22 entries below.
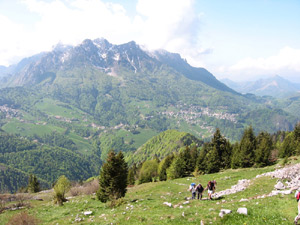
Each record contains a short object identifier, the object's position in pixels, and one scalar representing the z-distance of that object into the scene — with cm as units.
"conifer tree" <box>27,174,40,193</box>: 10869
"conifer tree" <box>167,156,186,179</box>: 6894
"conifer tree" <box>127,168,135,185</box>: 9288
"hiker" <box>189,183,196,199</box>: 2669
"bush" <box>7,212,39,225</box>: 2111
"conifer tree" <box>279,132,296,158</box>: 6824
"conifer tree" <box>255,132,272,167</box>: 5640
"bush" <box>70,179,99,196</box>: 6003
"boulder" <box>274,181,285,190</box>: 2475
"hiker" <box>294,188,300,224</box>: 1330
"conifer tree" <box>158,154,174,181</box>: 8719
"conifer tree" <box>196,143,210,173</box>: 6644
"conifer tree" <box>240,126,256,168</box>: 5934
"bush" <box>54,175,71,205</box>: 4040
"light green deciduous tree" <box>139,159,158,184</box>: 9406
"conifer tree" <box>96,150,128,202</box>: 3409
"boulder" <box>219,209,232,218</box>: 1598
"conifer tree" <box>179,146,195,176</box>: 6856
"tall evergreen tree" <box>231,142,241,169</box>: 6040
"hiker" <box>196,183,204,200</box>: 2536
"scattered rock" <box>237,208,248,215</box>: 1565
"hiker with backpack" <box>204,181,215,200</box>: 2458
